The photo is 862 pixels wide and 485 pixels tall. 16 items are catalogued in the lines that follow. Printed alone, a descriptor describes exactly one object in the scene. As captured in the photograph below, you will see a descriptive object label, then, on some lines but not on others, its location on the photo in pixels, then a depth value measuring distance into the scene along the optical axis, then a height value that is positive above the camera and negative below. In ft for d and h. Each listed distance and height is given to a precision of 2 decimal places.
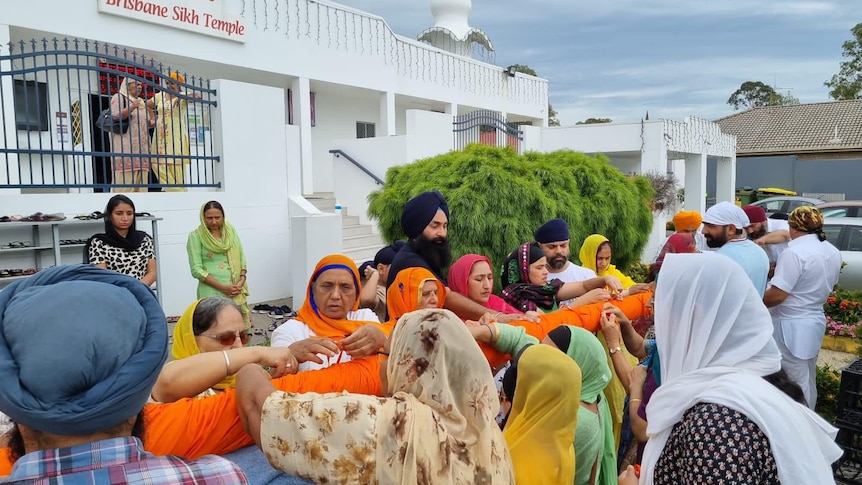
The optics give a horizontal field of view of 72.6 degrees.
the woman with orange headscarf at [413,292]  9.65 -1.64
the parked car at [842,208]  35.63 -1.15
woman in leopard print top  16.02 -1.31
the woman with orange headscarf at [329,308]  8.80 -1.78
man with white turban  13.00 -1.11
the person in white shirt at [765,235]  20.06 -1.53
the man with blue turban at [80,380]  3.18 -1.01
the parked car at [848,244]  28.76 -2.72
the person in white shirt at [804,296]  13.38 -2.45
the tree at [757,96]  155.02 +26.02
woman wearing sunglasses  5.74 -1.74
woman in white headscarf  4.98 -1.90
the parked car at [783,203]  53.52 -1.18
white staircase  31.76 -2.37
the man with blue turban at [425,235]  11.68 -0.85
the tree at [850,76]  113.53 +23.34
